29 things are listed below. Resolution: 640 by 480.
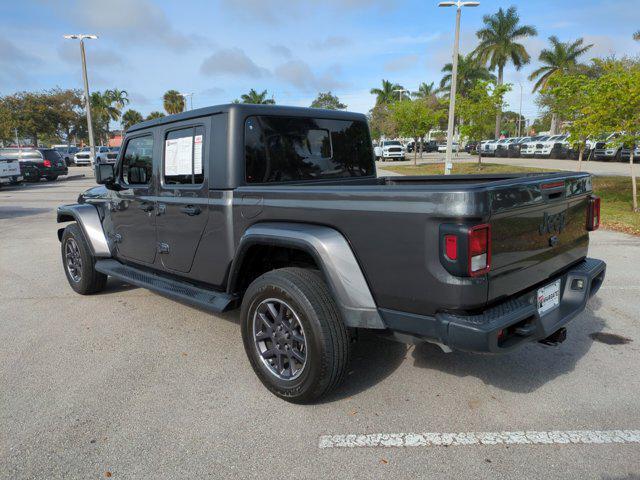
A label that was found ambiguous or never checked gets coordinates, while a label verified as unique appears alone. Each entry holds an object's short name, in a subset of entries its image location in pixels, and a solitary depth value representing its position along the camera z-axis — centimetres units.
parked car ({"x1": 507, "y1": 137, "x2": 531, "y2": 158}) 3753
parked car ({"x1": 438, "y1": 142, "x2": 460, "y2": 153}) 5776
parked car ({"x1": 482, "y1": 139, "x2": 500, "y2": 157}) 4131
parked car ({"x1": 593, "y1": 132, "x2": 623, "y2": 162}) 2823
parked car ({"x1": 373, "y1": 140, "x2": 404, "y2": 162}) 4003
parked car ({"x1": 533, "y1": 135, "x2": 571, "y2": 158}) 3209
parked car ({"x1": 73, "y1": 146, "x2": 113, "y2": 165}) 3847
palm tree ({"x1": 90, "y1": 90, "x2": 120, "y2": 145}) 6825
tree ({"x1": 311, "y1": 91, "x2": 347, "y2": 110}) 9317
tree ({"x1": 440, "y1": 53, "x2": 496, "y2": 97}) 5397
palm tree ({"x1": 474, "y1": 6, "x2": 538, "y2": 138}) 5069
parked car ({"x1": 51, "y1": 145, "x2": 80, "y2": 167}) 3883
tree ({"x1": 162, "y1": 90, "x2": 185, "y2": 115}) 7475
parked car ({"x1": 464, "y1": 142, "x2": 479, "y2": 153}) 5202
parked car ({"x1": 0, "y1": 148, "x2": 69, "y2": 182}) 2258
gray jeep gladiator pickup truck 242
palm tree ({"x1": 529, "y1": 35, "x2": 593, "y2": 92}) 4972
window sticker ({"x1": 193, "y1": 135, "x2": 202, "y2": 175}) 363
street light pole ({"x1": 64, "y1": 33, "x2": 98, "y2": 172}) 2573
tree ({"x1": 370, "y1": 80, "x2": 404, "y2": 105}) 6906
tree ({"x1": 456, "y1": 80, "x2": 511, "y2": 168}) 2428
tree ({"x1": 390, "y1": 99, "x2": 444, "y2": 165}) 3281
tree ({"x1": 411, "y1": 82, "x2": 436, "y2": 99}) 6692
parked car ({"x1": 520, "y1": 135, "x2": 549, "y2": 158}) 3503
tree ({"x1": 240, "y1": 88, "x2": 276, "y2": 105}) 6944
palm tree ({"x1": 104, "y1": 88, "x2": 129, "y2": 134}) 7894
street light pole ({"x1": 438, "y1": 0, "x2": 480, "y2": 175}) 1812
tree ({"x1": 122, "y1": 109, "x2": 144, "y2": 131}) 8618
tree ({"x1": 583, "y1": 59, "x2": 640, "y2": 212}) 976
